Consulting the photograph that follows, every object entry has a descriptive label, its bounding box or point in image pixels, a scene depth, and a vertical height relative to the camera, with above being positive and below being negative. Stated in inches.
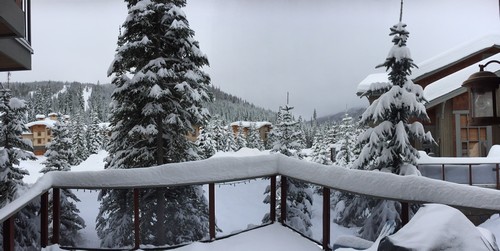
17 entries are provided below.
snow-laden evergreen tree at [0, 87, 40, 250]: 583.5 -27.8
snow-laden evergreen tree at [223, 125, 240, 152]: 1852.9 -60.2
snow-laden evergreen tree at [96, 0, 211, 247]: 479.5 +55.6
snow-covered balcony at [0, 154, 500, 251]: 121.5 -23.5
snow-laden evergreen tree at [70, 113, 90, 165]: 1939.8 -44.8
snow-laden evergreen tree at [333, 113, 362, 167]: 1139.9 -46.5
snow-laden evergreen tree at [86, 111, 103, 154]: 2140.7 -37.5
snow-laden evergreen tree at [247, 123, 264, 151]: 1987.0 -48.4
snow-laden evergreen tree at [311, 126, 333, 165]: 1242.6 -68.2
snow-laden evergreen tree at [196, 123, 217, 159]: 1532.1 -57.1
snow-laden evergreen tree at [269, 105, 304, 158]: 690.8 -11.4
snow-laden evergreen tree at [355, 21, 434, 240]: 321.4 +9.6
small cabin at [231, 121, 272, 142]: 2009.1 +17.8
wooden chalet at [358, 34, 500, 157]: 471.2 +4.9
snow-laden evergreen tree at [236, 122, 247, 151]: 2003.0 -48.2
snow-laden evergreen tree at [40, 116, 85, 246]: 179.0 -44.4
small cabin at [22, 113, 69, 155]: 2204.7 -18.9
